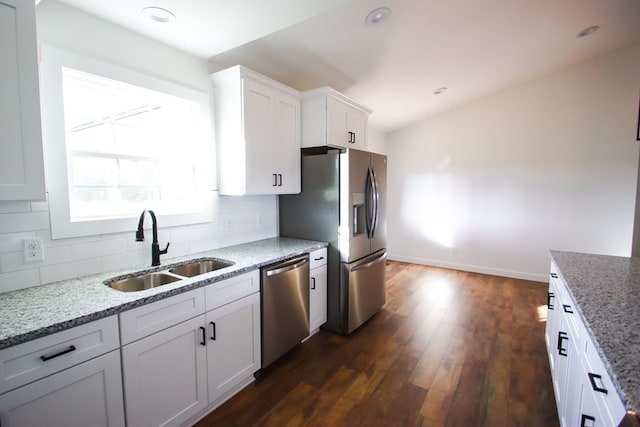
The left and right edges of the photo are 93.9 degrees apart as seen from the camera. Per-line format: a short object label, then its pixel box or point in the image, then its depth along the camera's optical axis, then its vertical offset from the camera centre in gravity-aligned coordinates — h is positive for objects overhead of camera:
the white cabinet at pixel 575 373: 0.98 -0.76
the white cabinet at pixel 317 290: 2.67 -0.85
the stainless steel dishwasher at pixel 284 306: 2.16 -0.84
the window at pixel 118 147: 1.66 +0.36
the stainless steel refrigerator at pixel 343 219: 2.75 -0.22
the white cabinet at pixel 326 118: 2.83 +0.78
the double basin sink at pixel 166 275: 1.82 -0.51
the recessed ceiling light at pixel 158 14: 1.74 +1.11
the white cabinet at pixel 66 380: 1.07 -0.70
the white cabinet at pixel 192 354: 1.44 -0.87
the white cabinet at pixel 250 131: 2.35 +0.55
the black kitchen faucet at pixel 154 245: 1.92 -0.30
